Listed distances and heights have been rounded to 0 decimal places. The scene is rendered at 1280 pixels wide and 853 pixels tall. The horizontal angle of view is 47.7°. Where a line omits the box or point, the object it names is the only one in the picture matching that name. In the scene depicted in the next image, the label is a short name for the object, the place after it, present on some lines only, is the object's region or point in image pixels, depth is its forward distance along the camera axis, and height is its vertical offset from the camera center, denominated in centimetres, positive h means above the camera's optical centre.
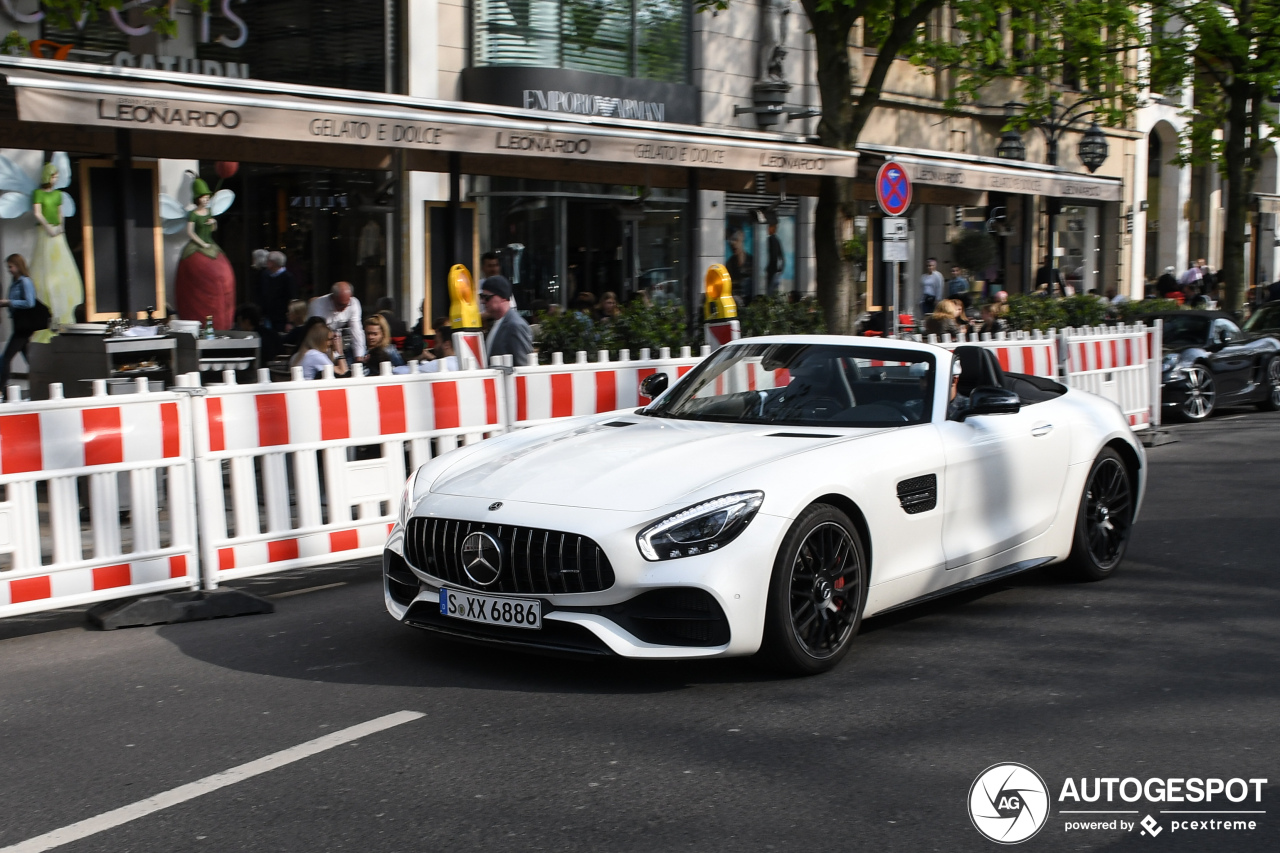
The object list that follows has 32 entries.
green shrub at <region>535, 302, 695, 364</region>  1416 -46
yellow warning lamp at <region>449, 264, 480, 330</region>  1133 -12
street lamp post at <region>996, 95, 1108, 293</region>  2777 +279
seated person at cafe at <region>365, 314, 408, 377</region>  1182 -44
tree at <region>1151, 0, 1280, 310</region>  2633 +393
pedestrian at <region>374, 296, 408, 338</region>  1444 -31
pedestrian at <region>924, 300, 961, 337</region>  1722 -46
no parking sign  1433 +93
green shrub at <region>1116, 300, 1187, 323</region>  2390 -50
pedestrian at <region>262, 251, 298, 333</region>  1750 -3
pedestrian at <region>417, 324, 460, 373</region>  1097 -56
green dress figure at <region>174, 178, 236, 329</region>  1745 +8
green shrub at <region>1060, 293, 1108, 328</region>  2334 -50
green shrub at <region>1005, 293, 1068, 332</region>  2184 -50
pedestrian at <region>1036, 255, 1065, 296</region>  2458 +2
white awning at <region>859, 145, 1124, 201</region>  1873 +146
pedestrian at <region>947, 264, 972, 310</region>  2791 -12
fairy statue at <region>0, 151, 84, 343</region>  1664 +80
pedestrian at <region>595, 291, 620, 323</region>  1549 -27
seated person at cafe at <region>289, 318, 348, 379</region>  1152 -52
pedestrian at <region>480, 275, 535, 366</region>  1204 -39
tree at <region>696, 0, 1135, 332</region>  1820 +337
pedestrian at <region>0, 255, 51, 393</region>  1584 -21
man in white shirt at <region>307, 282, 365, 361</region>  1447 -24
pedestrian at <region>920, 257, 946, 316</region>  2773 -13
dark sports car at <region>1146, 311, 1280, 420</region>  1748 -107
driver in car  676 -58
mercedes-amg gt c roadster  537 -90
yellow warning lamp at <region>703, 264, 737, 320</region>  1327 -11
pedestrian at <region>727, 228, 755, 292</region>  2668 +40
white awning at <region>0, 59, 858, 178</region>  1043 +141
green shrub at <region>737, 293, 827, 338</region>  1667 -40
